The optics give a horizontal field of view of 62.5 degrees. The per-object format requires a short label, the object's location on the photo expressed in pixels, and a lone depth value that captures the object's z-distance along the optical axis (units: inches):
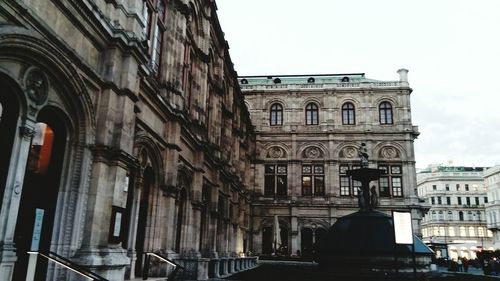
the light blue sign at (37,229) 292.0
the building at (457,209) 3193.9
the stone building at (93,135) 281.9
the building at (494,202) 2815.0
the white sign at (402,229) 375.2
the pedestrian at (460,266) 1367.7
